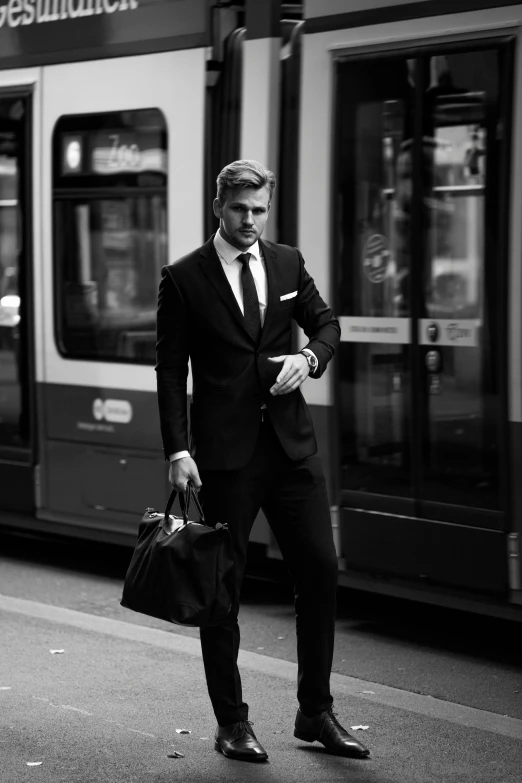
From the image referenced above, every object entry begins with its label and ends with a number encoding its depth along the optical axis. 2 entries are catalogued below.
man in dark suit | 7.39
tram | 9.57
